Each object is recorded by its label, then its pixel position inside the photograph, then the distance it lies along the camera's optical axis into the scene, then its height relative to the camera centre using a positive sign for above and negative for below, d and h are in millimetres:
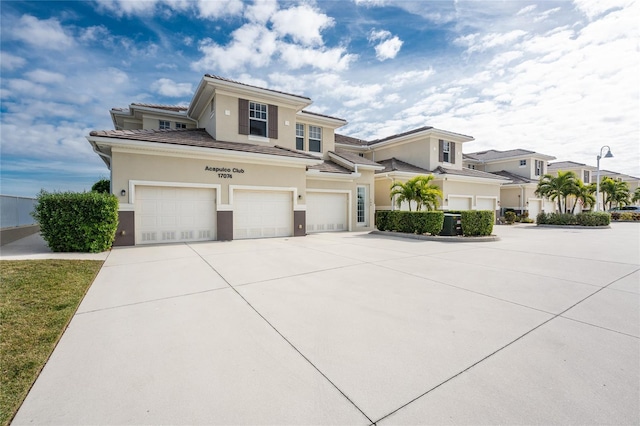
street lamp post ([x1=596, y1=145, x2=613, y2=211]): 21323 +4232
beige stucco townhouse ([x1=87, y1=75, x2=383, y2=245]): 10602 +1805
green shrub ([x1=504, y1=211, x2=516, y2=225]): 24812 -584
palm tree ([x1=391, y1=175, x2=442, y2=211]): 14570 +999
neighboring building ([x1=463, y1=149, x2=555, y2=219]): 26953 +3957
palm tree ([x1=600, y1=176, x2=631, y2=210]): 31859 +2317
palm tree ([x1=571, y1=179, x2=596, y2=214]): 21562 +1279
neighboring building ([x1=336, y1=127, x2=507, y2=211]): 20172 +3473
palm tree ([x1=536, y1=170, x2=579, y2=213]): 21422 +1946
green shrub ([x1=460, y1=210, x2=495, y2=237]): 13344 -545
